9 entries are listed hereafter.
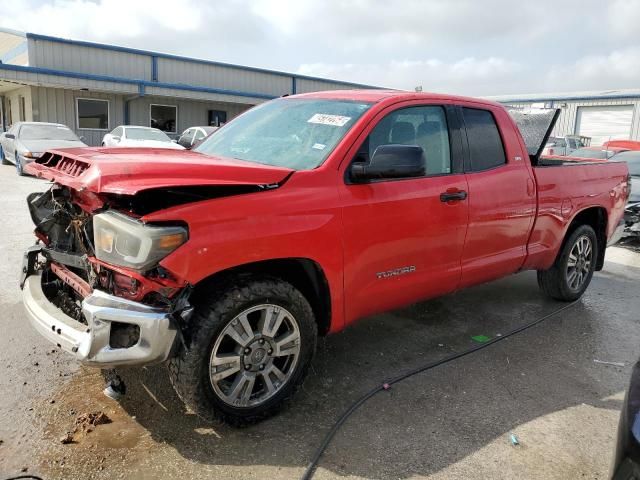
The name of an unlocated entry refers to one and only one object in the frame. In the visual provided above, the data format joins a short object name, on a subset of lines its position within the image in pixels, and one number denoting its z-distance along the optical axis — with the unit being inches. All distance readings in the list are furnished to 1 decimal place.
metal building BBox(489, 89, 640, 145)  1263.5
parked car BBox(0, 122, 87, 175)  533.3
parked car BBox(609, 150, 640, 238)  331.0
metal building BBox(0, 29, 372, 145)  773.3
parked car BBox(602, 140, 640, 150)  701.4
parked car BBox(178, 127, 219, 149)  682.2
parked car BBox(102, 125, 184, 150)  608.7
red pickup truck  99.8
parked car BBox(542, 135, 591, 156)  801.6
